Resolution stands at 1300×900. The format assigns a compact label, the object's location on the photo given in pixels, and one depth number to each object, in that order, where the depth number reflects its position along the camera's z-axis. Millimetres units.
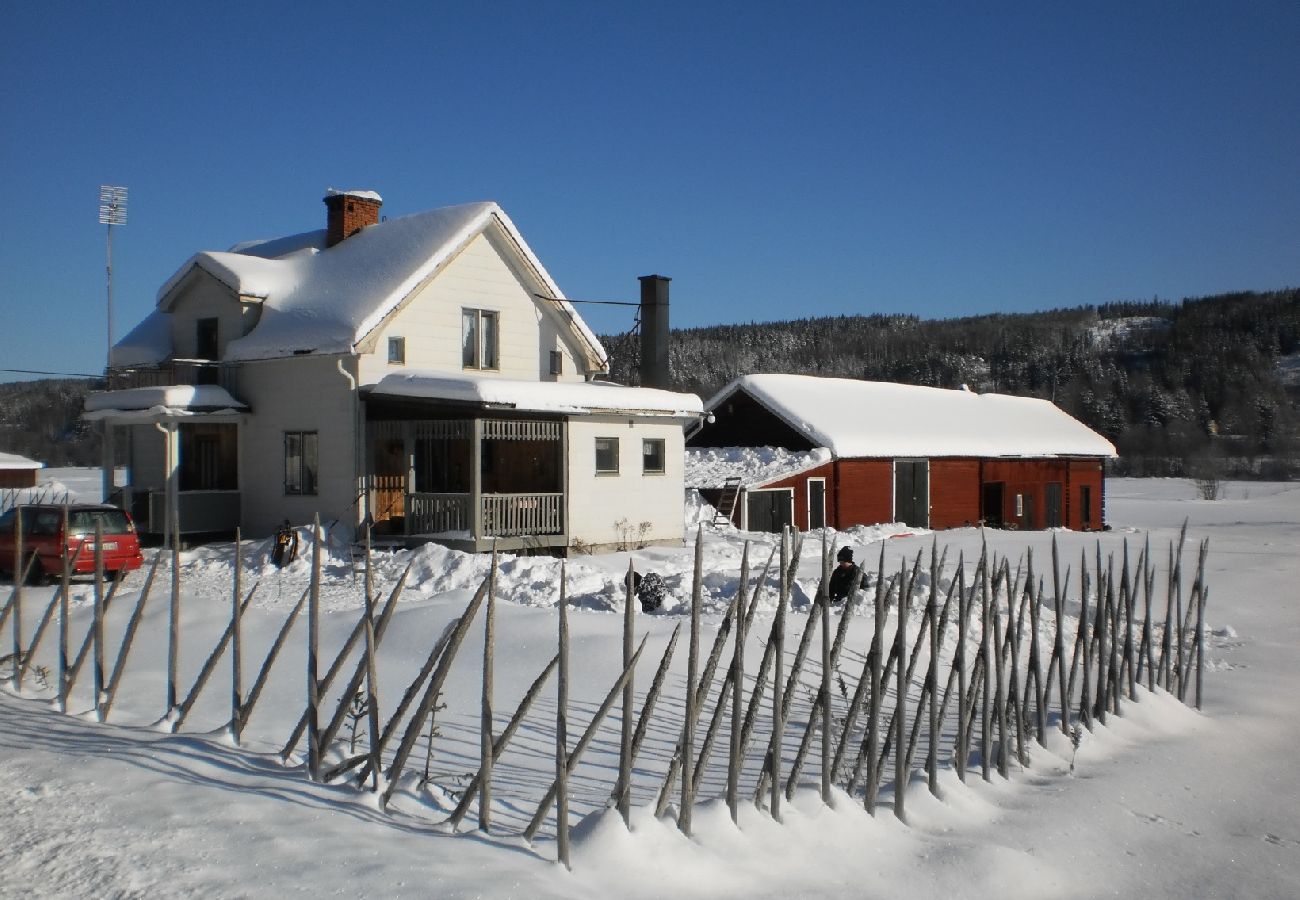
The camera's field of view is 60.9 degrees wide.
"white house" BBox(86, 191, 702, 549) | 20578
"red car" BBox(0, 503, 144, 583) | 16156
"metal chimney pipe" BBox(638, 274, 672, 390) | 28828
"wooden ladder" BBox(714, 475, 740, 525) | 28578
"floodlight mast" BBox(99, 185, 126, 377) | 33781
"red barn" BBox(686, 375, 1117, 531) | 30266
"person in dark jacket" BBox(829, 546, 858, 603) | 14088
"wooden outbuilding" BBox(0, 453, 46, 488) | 63500
